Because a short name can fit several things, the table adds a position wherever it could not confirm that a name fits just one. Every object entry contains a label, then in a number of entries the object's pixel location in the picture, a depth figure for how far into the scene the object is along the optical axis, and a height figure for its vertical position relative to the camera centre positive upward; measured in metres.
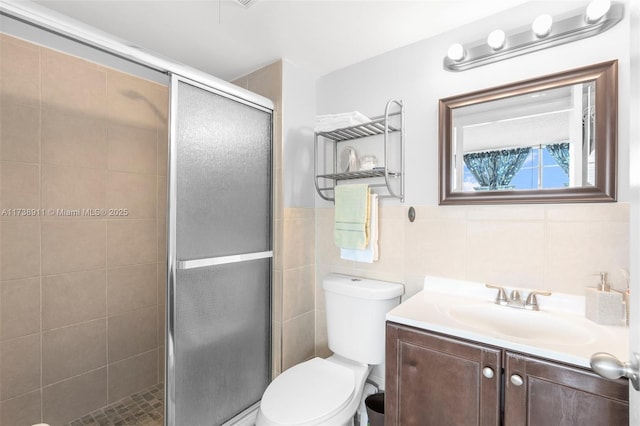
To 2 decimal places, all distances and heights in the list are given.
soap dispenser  1.09 -0.33
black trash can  1.47 -1.02
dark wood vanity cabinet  0.85 -0.56
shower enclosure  1.42 -0.16
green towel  1.66 -0.02
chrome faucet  1.26 -0.37
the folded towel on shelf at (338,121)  1.64 +0.51
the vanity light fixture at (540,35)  1.15 +0.75
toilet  1.26 -0.81
